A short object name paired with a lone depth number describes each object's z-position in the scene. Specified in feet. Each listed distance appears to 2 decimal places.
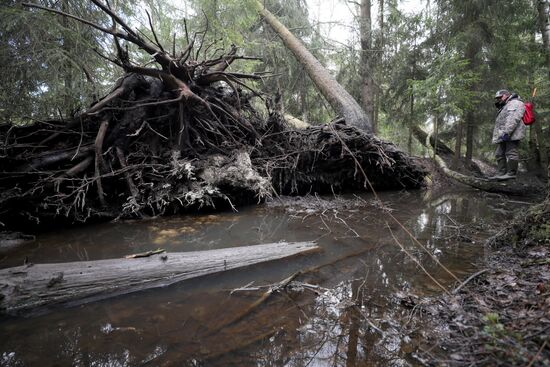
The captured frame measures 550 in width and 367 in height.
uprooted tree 12.92
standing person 19.53
